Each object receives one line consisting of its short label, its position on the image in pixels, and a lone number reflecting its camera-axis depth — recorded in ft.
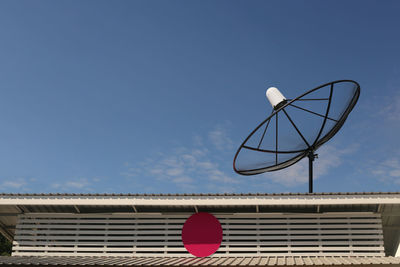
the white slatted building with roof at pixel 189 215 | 47.65
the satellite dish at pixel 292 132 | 56.18
